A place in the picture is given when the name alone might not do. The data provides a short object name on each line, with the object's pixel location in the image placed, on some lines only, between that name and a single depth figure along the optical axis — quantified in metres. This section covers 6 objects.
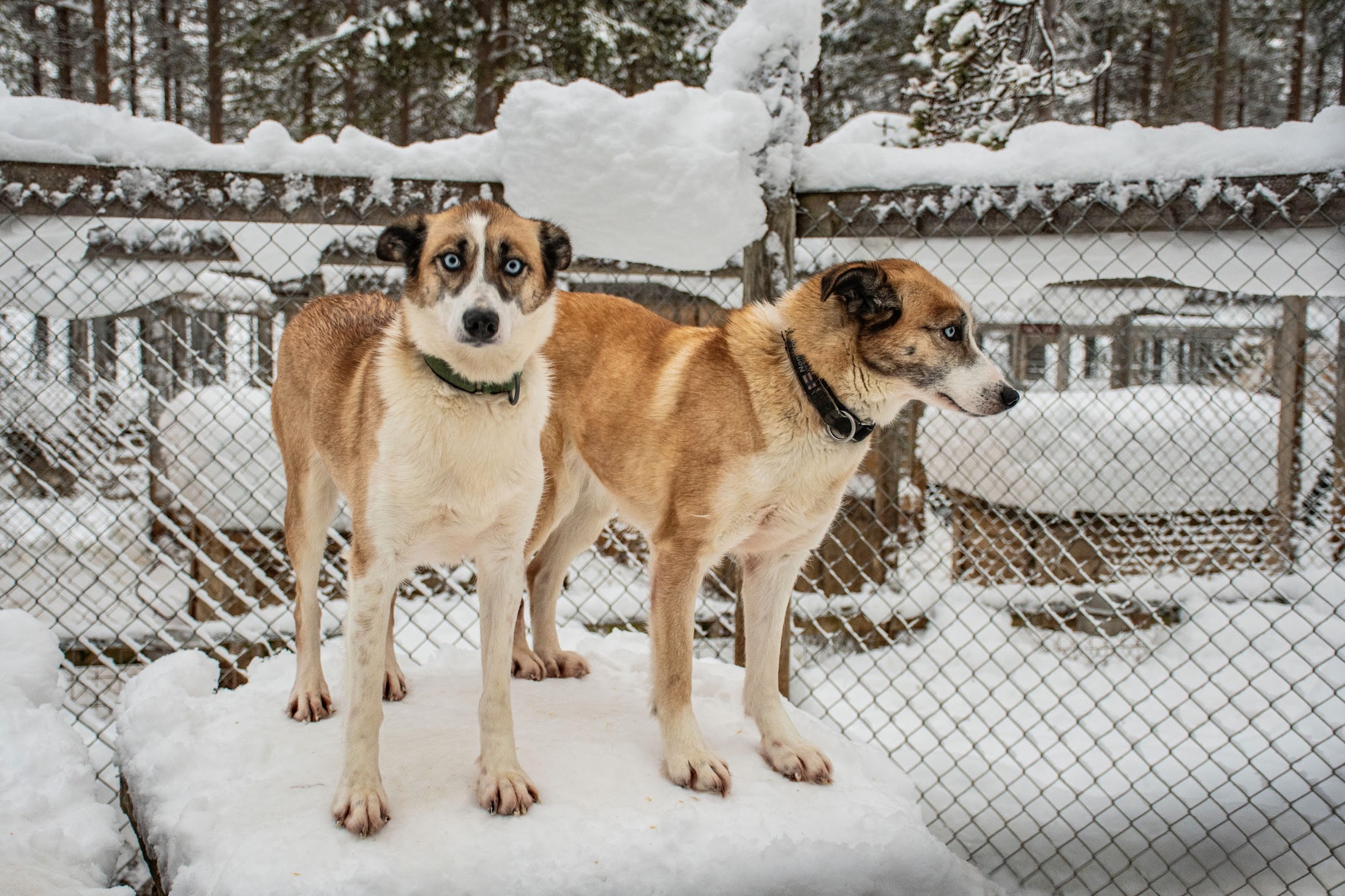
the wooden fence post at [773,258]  3.12
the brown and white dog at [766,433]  2.28
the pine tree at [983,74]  6.43
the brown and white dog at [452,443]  1.94
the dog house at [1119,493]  5.96
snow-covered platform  1.83
